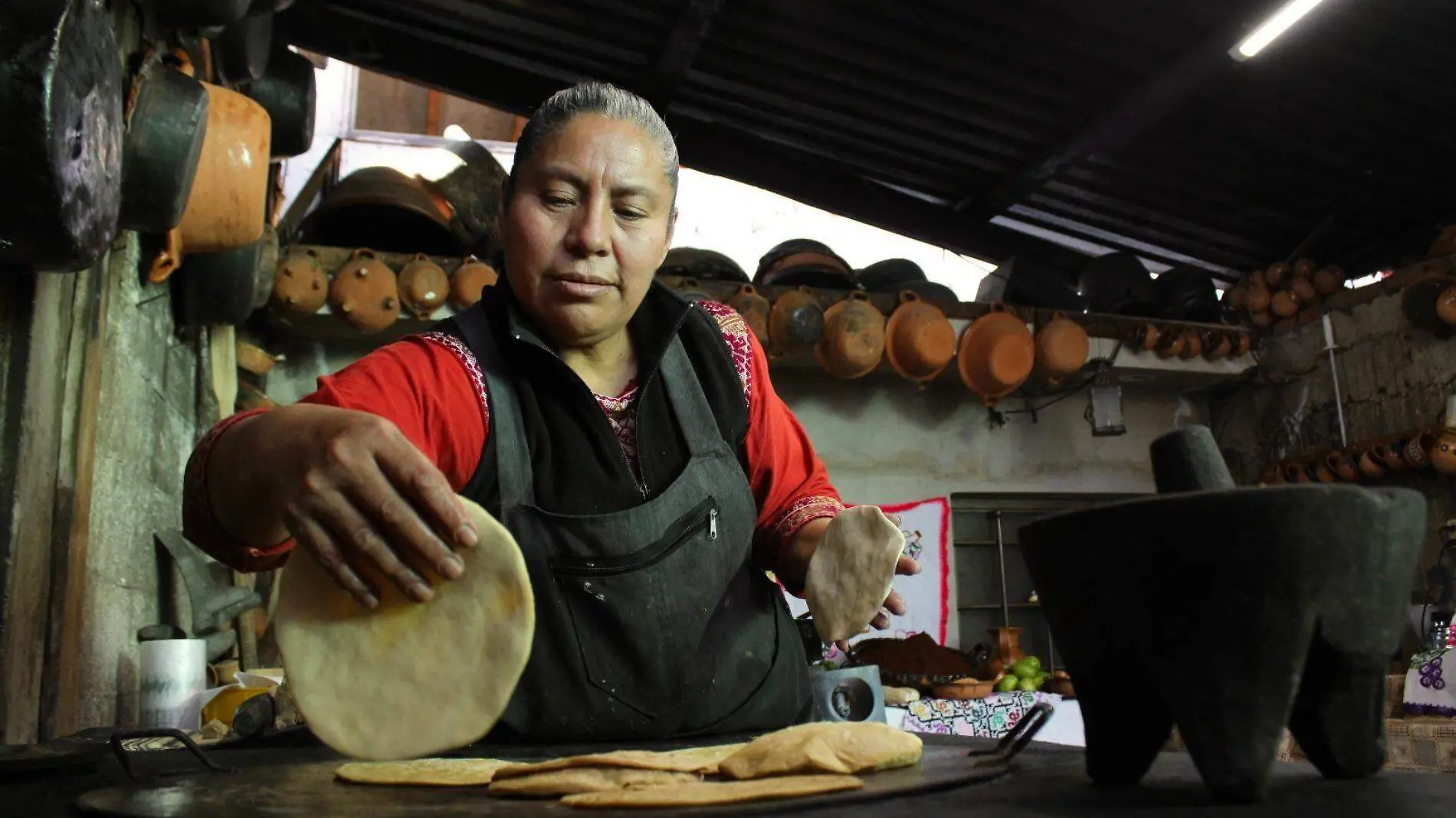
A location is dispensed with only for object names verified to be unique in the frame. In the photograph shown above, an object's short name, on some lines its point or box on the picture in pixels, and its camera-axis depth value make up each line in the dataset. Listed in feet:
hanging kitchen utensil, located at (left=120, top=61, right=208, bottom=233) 7.98
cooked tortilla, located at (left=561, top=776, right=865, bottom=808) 2.73
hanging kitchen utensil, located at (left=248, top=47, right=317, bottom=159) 13.67
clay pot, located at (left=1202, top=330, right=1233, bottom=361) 20.04
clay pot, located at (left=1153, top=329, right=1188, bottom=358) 19.83
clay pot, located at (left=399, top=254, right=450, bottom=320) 15.81
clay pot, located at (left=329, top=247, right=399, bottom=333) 15.56
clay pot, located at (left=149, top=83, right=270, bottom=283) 9.91
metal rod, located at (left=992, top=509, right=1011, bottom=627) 20.43
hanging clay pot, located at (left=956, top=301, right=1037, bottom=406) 18.38
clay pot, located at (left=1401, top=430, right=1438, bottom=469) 16.37
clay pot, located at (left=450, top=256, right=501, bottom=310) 16.05
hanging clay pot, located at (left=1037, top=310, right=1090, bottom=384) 18.66
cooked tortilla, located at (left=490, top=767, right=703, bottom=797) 3.00
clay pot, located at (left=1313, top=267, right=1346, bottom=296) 19.25
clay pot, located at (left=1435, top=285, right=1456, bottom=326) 16.55
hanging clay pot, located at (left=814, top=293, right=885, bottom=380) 17.67
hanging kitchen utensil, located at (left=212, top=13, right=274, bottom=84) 12.34
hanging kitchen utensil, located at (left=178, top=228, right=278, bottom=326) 12.28
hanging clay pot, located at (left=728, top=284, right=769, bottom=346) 17.13
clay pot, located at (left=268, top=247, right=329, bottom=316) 15.26
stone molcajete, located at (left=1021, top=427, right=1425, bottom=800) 2.57
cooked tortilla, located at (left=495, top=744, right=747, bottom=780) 3.20
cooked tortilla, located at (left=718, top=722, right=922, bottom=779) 3.19
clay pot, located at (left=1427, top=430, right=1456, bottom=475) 16.01
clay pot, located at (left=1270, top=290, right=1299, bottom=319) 19.80
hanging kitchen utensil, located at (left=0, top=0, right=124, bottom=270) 5.36
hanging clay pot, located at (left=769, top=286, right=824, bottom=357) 17.25
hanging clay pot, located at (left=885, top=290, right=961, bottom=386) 17.98
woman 4.99
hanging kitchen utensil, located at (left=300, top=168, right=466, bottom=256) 16.65
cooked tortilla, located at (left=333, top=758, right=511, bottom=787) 3.34
